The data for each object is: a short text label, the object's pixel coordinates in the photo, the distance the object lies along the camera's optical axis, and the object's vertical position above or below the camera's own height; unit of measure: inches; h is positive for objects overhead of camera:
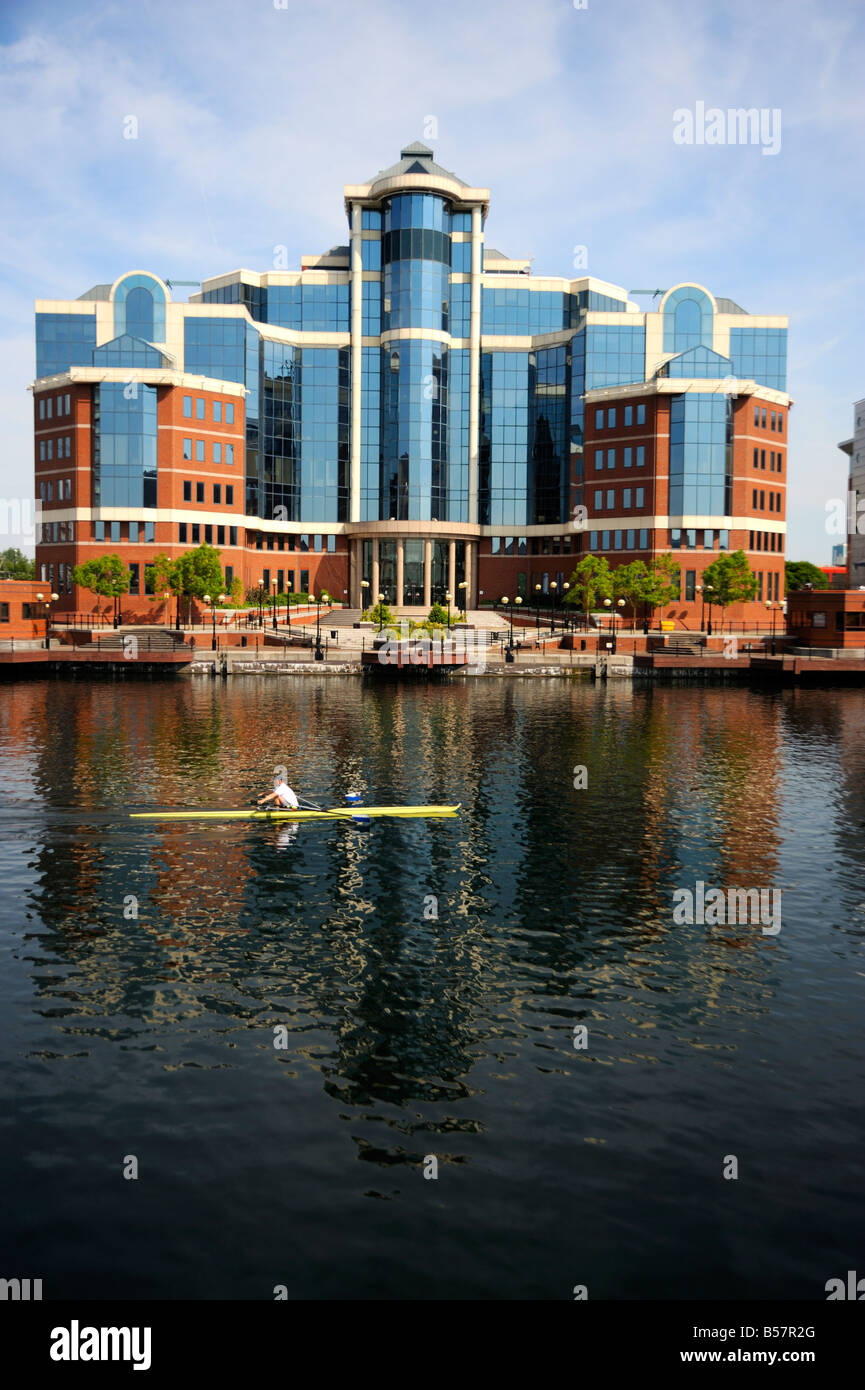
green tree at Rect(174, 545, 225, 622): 3587.6 +216.8
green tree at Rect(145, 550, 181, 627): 3619.6 +203.1
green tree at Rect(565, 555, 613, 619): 3784.5 +200.0
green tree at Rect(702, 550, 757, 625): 3789.4 +219.5
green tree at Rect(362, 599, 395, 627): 3779.5 +77.1
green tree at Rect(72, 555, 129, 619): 3676.2 +207.4
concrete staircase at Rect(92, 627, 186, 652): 3452.3 -19.3
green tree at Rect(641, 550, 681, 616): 3772.1 +201.7
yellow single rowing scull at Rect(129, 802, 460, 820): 1233.4 -217.8
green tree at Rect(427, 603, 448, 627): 3715.6 +73.5
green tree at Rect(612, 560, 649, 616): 3774.6 +212.6
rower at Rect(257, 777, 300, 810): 1221.7 -192.9
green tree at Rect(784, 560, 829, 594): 6363.2 +399.9
